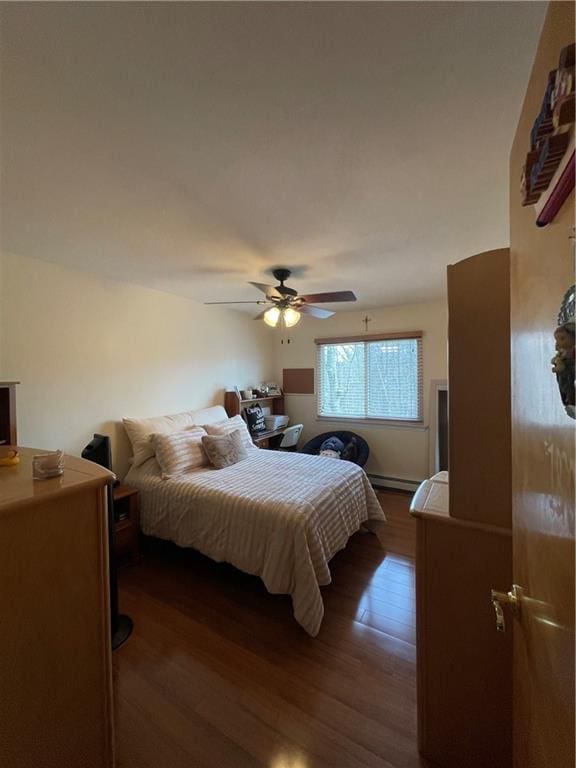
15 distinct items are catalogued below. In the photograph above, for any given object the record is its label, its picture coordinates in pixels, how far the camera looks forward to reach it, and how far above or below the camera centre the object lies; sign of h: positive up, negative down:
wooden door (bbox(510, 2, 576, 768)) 0.45 -0.17
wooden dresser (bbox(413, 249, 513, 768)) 1.04 -0.61
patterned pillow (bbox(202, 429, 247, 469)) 2.79 -0.64
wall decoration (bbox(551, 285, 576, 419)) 0.40 +0.03
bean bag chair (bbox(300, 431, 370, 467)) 3.93 -0.88
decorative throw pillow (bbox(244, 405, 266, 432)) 4.04 -0.51
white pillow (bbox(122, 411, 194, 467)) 2.75 -0.46
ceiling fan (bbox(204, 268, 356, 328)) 2.37 +0.64
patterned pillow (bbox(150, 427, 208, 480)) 2.60 -0.62
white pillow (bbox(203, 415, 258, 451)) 3.09 -0.50
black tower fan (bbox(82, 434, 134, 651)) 1.72 -1.38
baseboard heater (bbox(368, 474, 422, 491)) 3.87 -1.34
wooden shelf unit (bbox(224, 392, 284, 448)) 3.95 -0.35
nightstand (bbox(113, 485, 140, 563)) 2.38 -1.10
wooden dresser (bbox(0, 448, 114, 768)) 0.82 -0.70
